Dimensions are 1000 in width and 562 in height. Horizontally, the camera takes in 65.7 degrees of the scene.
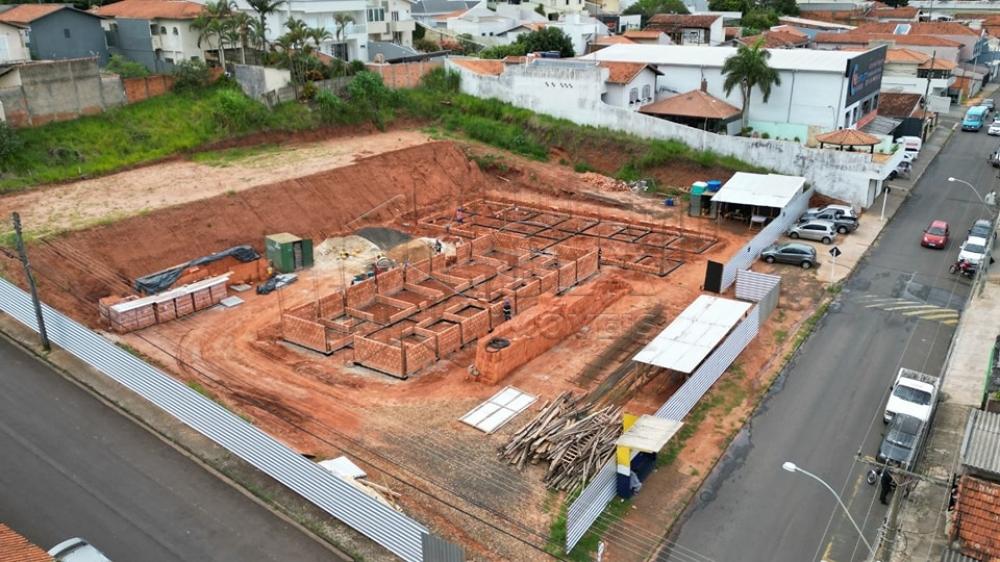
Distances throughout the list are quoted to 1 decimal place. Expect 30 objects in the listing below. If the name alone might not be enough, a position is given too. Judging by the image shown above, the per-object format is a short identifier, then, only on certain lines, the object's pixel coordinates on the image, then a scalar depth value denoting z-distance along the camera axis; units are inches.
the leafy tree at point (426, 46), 2795.3
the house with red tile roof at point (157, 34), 1982.0
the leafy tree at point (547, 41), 2696.9
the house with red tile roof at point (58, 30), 1776.6
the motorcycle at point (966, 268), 1305.4
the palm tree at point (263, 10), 1967.3
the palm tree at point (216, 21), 1914.4
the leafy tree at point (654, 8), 4010.8
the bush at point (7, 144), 1475.1
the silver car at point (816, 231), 1488.7
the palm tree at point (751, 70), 1883.6
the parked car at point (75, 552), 629.6
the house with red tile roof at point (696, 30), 3193.9
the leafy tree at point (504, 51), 2603.3
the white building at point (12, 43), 1674.5
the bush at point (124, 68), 1828.2
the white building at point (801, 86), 1899.6
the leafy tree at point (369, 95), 2014.0
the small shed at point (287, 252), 1368.1
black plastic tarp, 1227.9
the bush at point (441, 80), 2251.5
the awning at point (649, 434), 761.0
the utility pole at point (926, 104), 2184.8
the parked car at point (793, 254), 1371.8
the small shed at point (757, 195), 1530.5
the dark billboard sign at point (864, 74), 1891.4
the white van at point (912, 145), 2015.3
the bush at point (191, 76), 1862.7
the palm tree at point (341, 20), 2255.2
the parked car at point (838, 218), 1535.4
